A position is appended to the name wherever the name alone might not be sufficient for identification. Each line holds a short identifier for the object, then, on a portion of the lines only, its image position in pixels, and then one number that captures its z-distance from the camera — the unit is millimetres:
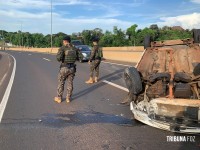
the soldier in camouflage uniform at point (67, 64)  5129
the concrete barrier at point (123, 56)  16420
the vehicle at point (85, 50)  15816
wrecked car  3218
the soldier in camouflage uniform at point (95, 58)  7843
